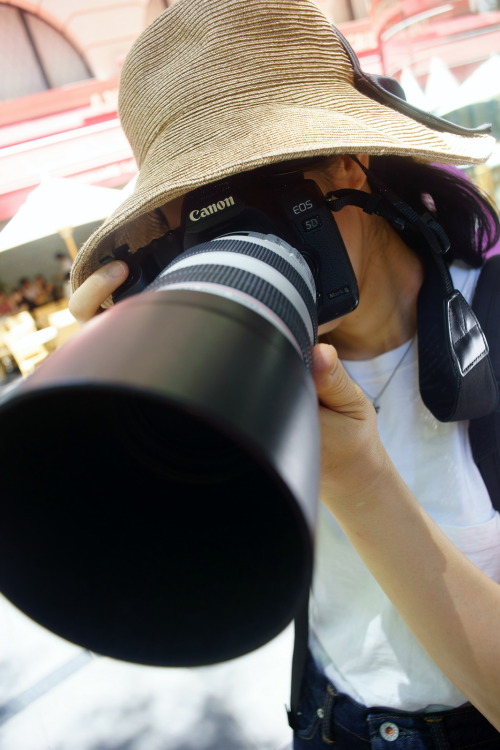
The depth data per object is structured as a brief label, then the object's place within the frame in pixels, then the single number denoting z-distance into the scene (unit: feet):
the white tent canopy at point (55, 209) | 12.08
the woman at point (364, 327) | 1.67
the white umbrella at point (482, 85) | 11.90
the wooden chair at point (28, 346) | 15.57
